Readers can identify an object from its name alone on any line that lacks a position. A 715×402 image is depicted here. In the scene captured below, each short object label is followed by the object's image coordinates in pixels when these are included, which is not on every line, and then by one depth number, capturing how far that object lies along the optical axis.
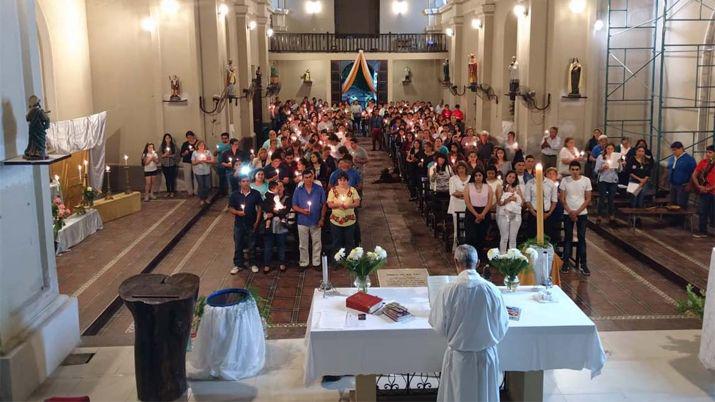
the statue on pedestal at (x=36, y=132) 6.85
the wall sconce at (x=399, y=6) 39.34
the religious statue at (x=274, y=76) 29.69
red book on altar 6.59
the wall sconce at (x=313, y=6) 38.91
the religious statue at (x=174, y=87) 17.16
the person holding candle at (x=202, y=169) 15.89
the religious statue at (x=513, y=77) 18.62
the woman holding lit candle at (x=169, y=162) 16.70
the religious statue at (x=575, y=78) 16.88
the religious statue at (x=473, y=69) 24.66
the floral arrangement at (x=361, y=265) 7.22
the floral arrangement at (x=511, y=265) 6.97
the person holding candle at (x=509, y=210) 11.04
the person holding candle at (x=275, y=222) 11.25
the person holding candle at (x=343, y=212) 11.11
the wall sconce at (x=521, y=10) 18.36
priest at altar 5.52
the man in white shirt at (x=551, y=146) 16.64
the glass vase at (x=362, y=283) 7.19
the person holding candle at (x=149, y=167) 16.02
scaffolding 15.21
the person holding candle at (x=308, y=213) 11.19
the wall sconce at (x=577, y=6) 16.95
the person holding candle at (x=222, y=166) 16.69
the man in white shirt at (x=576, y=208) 11.03
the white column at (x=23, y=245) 6.66
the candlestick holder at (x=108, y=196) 14.42
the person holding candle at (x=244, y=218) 11.09
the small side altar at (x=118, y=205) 14.08
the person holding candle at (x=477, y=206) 11.25
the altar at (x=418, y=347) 6.20
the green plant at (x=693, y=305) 7.69
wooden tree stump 6.55
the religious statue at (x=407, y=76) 37.03
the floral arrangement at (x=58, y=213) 11.30
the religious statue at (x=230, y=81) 18.94
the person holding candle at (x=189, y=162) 16.72
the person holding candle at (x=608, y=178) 13.43
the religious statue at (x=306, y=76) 36.63
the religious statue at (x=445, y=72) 30.61
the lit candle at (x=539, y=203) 7.04
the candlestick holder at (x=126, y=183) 15.22
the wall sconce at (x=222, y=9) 18.34
